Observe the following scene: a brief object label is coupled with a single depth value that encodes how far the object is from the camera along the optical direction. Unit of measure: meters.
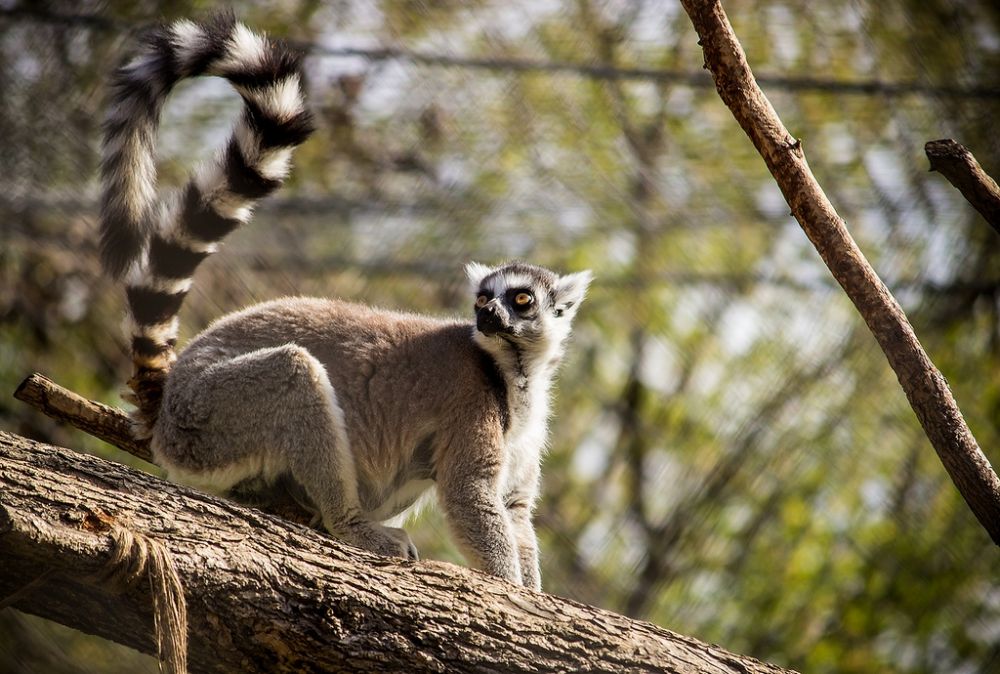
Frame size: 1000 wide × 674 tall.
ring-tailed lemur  6.96
